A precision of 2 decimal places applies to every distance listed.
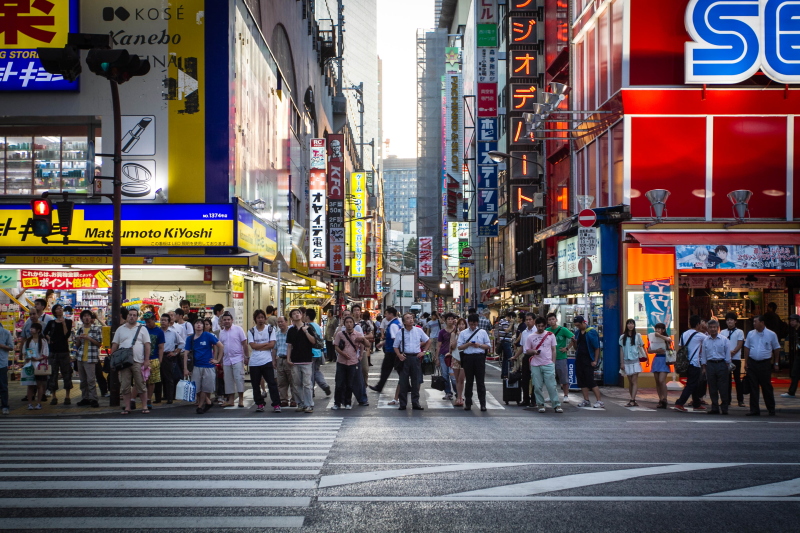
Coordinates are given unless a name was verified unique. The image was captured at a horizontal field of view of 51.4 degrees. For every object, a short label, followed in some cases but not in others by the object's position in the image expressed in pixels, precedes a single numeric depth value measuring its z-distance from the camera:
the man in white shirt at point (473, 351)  16.42
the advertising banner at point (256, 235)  25.50
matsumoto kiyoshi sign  24.08
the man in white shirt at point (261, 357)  16.23
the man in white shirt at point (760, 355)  15.89
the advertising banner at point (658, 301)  21.70
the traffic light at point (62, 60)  12.52
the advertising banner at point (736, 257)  21.64
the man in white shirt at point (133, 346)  15.62
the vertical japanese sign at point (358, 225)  67.81
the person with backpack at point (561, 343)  17.30
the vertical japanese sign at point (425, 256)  94.75
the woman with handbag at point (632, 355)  17.27
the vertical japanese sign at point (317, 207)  44.28
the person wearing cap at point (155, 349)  16.88
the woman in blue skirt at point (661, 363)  16.94
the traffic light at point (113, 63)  13.34
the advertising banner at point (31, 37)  24.41
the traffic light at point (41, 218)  16.58
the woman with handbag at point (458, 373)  17.39
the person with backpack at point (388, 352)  18.09
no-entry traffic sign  20.06
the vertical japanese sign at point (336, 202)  50.75
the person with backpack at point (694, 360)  16.53
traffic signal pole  16.81
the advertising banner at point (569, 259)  23.94
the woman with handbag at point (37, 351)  16.45
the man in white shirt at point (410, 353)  16.48
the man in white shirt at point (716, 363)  16.03
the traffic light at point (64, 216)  17.14
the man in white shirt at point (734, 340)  16.59
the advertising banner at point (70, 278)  24.25
